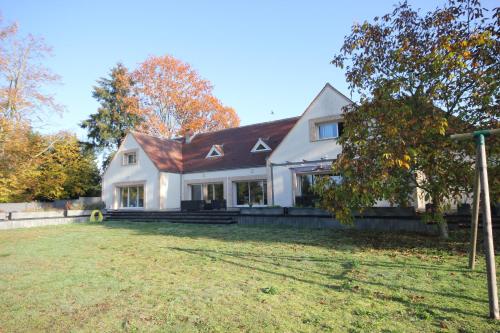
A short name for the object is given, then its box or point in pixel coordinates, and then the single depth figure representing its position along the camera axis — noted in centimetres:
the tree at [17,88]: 2355
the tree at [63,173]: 2906
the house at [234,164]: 1997
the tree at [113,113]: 3997
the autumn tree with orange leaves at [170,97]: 3897
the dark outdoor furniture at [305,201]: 1964
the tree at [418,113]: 881
